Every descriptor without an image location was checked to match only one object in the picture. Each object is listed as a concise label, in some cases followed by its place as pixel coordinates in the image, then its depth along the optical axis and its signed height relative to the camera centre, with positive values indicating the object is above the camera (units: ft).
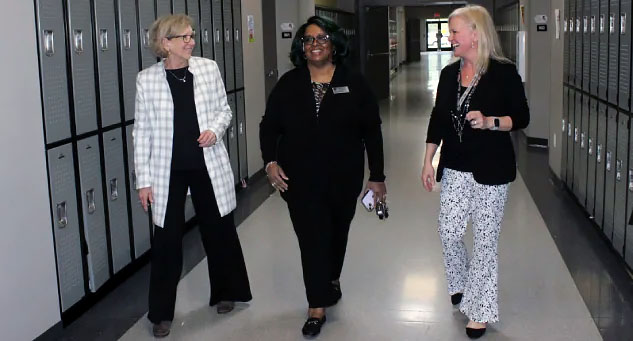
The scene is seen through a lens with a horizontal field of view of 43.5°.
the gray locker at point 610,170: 16.42 -2.68
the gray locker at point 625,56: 14.94 -0.24
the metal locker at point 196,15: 19.75 +1.03
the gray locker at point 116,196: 14.66 -2.60
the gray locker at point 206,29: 20.77 +0.70
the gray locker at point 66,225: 12.48 -2.65
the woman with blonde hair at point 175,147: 12.03 -1.39
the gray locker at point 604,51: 16.92 -0.15
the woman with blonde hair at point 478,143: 11.50 -1.39
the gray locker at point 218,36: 22.03 +0.54
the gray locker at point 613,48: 15.88 -0.10
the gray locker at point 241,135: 24.58 -2.50
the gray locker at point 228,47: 23.08 +0.23
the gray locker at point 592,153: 18.48 -2.59
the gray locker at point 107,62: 14.21 -0.07
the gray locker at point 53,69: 12.07 -0.14
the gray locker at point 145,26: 16.22 +0.64
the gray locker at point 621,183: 15.46 -2.75
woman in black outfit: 12.03 -1.38
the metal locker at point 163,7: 17.30 +1.09
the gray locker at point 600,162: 17.48 -2.63
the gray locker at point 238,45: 24.24 +0.29
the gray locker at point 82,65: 13.12 -0.10
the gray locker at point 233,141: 23.52 -2.58
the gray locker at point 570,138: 21.85 -2.57
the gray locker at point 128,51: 15.25 +0.13
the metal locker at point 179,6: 18.43 +1.17
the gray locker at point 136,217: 15.69 -3.27
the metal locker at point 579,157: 20.18 -2.89
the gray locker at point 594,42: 17.99 +0.05
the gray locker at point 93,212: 13.58 -2.67
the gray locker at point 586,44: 19.11 +0.01
